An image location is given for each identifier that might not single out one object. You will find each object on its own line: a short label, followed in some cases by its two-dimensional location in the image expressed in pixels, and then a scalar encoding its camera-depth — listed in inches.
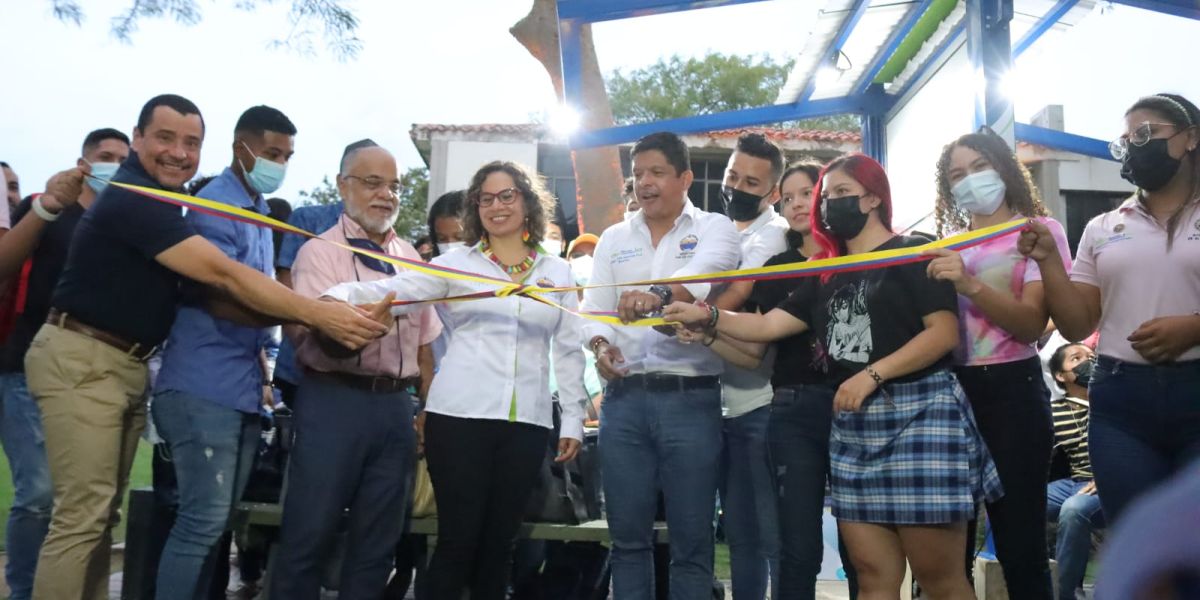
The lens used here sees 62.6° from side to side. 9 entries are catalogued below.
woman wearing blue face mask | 134.1
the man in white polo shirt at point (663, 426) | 151.3
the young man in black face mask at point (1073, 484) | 213.9
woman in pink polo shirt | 126.6
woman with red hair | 123.2
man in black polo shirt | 142.9
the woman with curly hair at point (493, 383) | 147.9
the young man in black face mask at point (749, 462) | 161.3
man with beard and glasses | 148.1
